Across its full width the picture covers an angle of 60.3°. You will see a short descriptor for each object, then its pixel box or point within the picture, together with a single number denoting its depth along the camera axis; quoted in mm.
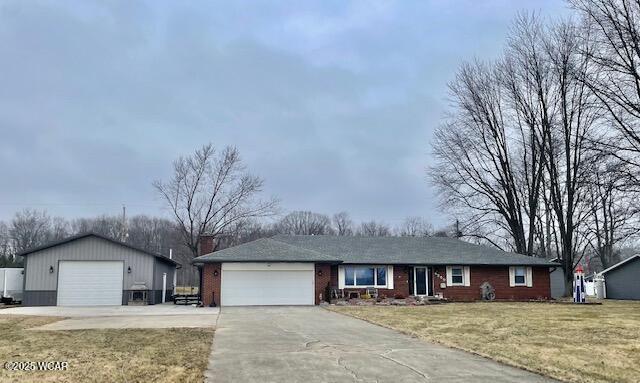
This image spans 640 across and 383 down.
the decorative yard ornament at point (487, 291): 31297
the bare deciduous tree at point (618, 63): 23891
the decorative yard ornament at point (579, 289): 28359
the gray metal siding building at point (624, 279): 34906
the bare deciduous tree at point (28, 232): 75125
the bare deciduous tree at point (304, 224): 81188
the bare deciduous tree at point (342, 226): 84688
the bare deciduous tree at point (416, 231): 82338
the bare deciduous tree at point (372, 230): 83425
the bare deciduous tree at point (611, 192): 24391
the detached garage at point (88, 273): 28547
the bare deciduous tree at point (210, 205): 48125
